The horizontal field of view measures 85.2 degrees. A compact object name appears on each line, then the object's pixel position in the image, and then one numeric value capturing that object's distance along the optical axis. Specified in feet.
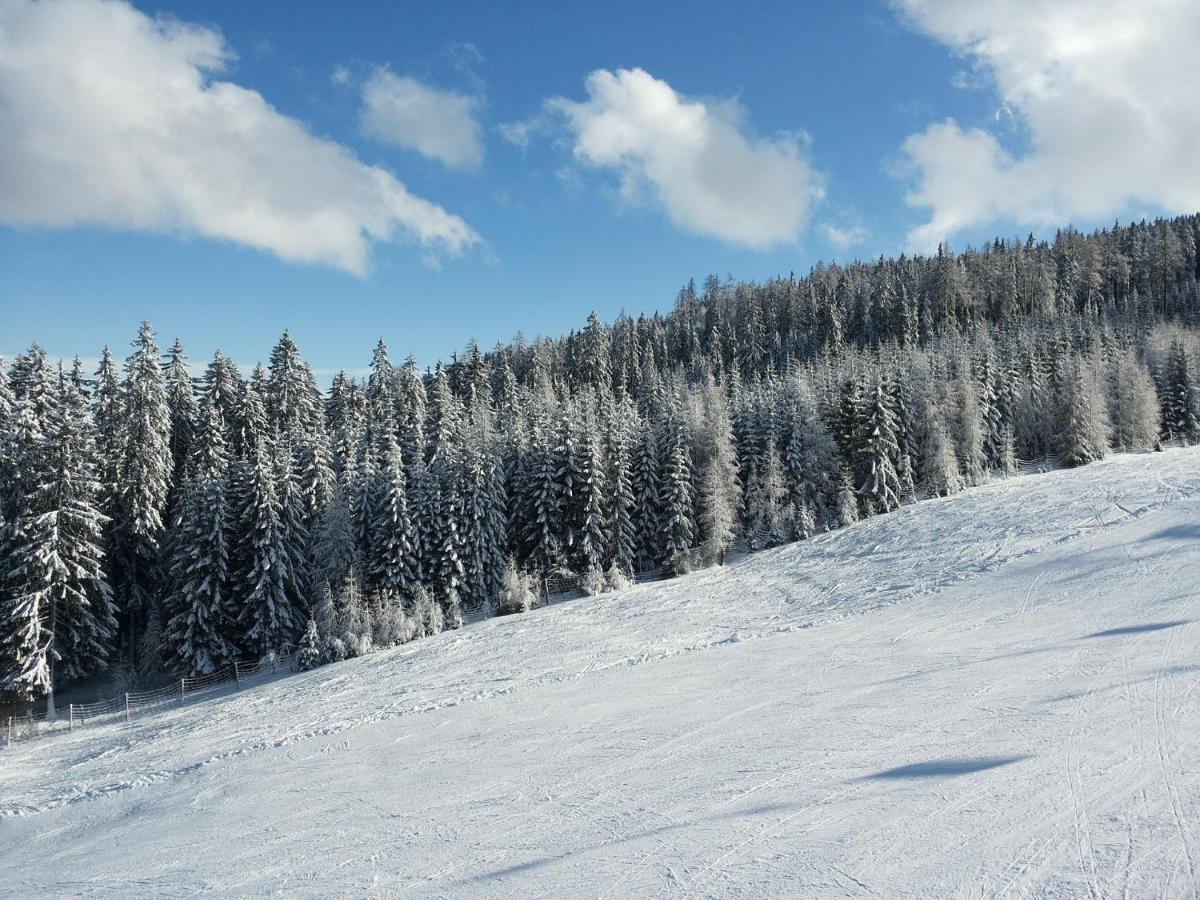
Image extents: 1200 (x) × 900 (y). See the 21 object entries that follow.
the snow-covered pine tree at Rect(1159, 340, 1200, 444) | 210.59
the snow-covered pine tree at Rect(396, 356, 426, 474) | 181.74
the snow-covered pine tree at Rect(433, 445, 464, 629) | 130.20
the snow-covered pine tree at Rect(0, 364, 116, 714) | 104.32
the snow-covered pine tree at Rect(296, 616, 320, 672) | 110.83
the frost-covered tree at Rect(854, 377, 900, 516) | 156.56
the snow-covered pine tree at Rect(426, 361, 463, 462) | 168.66
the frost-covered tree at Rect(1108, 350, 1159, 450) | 195.93
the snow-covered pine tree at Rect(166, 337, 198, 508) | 166.71
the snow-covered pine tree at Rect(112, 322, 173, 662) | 137.18
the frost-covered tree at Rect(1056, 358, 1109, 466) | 175.83
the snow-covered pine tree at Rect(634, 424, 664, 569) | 156.25
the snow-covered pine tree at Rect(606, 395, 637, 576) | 148.05
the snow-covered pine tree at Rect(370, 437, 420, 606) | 129.90
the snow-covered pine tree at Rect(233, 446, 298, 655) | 126.00
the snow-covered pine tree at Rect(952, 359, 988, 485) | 181.16
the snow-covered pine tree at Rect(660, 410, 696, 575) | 147.02
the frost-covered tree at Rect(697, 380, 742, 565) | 147.74
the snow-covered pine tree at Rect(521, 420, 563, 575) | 145.59
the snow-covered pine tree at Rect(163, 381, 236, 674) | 123.13
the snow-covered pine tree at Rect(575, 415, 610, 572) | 144.15
